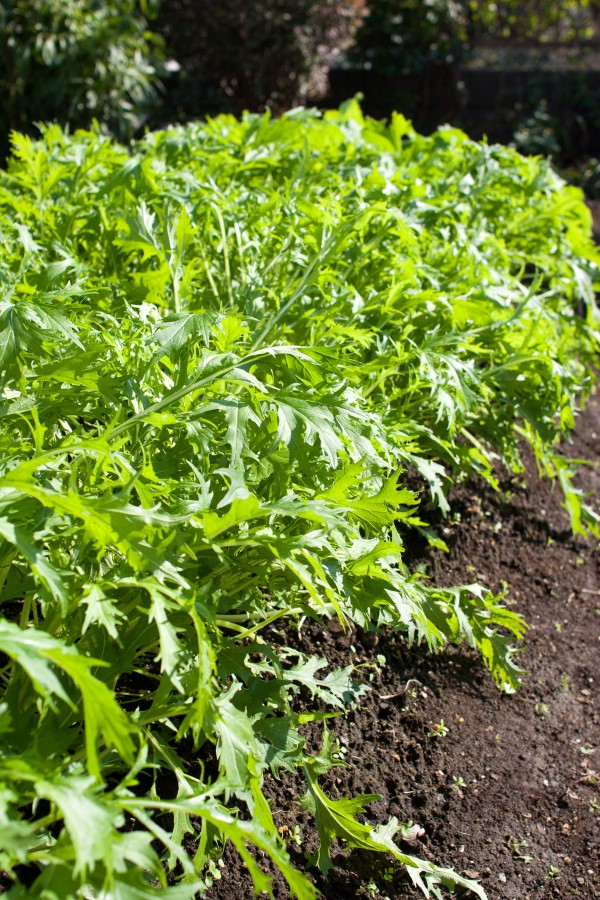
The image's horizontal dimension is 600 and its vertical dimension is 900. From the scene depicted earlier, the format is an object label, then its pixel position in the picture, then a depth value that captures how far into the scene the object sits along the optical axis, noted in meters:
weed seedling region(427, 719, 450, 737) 2.74
